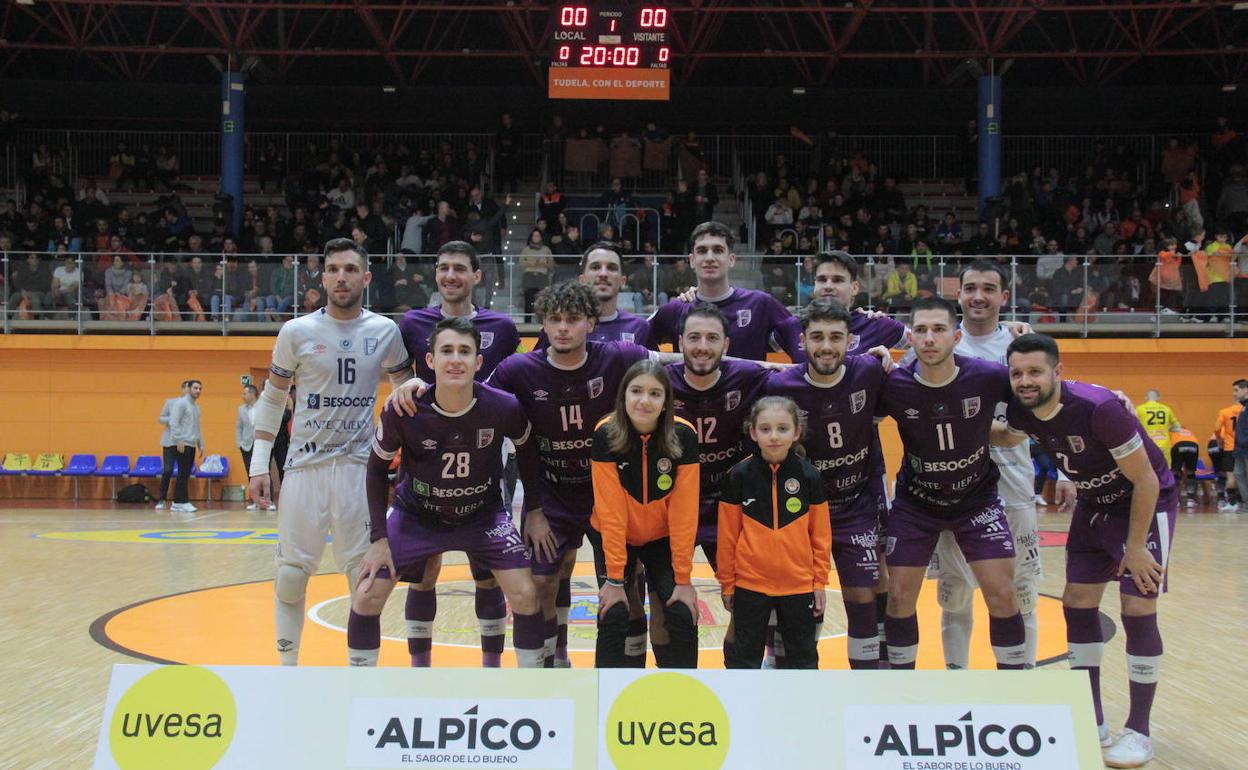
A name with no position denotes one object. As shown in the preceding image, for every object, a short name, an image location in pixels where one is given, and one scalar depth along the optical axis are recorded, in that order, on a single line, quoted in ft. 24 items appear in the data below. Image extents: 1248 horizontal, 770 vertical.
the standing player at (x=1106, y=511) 16.96
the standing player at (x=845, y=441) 18.06
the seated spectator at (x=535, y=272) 54.03
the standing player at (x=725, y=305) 21.11
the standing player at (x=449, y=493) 17.88
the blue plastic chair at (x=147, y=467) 61.82
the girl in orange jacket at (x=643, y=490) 17.25
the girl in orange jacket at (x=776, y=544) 17.07
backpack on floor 61.31
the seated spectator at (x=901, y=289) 52.16
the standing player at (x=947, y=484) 18.06
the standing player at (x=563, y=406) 18.67
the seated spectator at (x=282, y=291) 57.62
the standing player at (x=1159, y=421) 55.52
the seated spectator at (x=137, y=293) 59.72
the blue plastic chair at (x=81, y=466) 61.67
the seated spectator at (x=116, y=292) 59.52
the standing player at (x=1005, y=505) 19.60
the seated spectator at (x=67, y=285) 59.36
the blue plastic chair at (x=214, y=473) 61.57
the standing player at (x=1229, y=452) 55.83
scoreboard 65.36
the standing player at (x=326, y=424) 19.34
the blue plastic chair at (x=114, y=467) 61.98
